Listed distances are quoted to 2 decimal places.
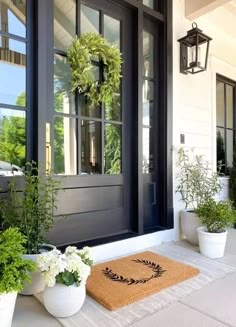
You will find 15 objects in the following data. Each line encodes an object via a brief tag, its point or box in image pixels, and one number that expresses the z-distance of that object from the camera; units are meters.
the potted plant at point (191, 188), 2.82
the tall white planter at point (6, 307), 1.31
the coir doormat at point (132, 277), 1.69
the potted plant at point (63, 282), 1.46
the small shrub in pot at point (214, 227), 2.42
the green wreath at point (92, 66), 2.25
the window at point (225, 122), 3.92
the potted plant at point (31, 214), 1.78
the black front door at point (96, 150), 2.31
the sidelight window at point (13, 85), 2.01
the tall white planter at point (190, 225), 2.77
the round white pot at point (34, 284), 1.73
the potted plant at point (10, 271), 1.31
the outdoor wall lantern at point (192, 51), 2.88
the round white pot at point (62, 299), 1.47
